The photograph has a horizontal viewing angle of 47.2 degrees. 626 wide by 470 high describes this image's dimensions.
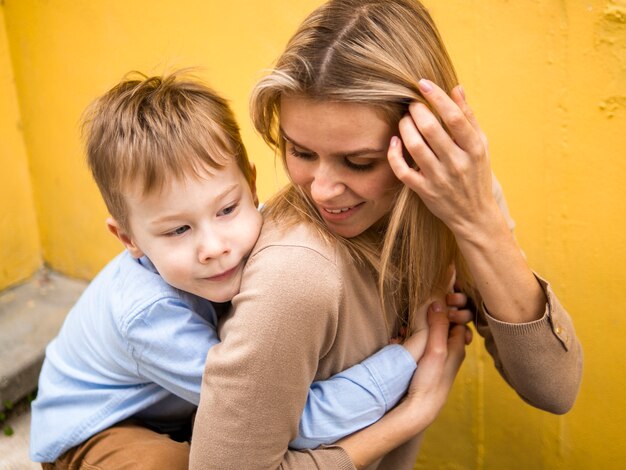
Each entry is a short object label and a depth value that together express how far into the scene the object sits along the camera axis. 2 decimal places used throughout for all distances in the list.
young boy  1.51
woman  1.36
